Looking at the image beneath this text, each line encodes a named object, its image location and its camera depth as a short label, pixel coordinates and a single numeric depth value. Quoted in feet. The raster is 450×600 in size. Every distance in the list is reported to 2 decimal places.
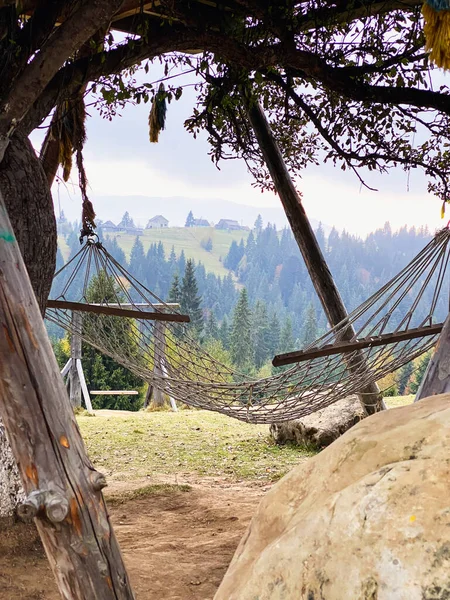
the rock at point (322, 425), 13.99
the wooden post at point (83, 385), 20.29
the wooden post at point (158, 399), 21.44
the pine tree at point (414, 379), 56.31
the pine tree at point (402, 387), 70.27
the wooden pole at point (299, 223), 11.20
